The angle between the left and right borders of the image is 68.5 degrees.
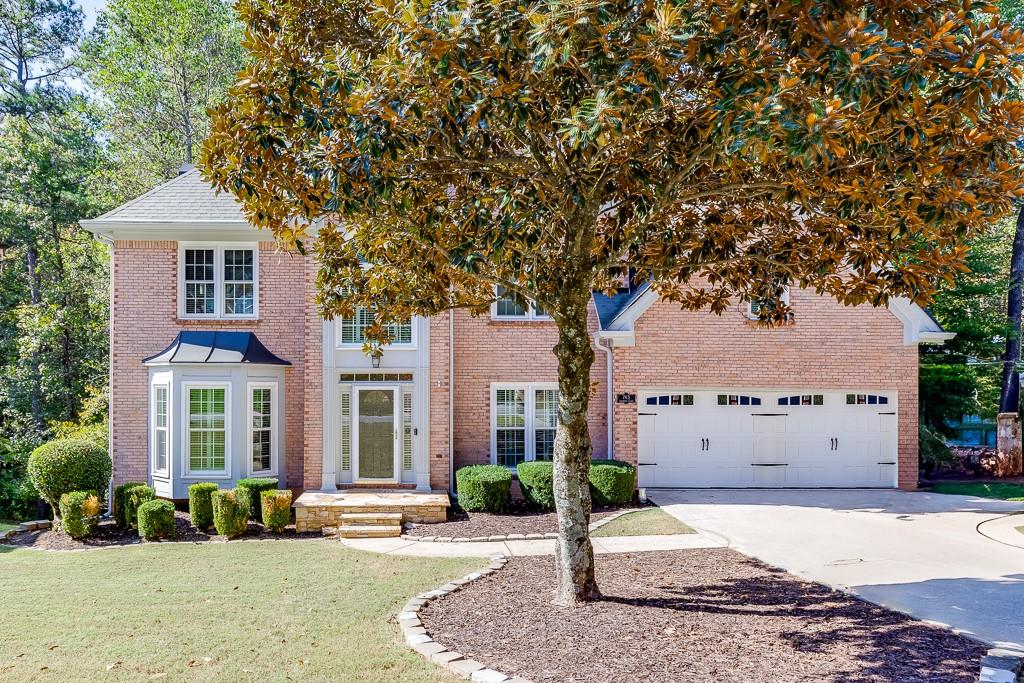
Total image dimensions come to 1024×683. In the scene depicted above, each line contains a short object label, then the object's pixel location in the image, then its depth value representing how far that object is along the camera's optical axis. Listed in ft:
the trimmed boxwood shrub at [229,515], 41.22
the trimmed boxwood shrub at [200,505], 43.04
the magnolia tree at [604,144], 17.78
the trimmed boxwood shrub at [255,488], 43.80
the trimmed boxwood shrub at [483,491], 45.16
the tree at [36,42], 86.94
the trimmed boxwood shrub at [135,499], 43.73
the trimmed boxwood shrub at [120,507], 44.34
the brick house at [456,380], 48.29
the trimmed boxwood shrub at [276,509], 41.98
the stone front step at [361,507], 42.57
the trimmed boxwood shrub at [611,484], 45.44
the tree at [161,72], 86.48
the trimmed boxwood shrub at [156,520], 41.27
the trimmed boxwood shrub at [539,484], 45.16
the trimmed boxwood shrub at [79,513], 41.57
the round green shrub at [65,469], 43.62
